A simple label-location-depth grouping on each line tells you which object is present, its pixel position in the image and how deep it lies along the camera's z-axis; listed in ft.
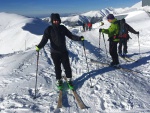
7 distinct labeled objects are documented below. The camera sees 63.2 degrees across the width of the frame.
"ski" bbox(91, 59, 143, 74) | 17.84
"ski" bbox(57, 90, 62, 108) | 11.60
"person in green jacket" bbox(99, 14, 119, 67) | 18.41
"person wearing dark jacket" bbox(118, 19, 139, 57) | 23.51
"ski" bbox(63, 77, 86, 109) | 11.55
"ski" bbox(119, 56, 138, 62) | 22.25
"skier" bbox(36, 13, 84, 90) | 13.47
